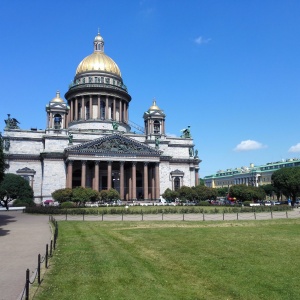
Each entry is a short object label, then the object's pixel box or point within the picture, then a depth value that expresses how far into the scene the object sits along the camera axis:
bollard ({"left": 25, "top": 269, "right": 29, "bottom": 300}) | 9.86
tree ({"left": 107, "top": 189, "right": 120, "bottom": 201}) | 67.75
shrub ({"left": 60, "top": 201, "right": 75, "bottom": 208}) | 56.62
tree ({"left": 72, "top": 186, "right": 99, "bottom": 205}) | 61.75
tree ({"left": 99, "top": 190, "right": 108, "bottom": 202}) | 67.56
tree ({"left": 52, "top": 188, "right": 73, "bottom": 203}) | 62.41
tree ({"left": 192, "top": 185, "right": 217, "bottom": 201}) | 74.82
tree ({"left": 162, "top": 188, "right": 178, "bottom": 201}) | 77.12
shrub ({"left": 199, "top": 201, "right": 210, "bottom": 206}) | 69.76
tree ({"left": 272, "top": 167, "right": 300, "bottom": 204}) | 83.50
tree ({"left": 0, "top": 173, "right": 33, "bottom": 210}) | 64.94
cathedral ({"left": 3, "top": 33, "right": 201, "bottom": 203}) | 80.94
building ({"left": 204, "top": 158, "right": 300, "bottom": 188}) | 154.20
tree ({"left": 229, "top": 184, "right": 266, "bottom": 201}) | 66.94
